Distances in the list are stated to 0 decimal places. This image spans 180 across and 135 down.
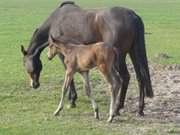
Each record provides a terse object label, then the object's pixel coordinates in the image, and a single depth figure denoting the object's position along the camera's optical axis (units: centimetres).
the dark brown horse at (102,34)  1197
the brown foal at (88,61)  1095
